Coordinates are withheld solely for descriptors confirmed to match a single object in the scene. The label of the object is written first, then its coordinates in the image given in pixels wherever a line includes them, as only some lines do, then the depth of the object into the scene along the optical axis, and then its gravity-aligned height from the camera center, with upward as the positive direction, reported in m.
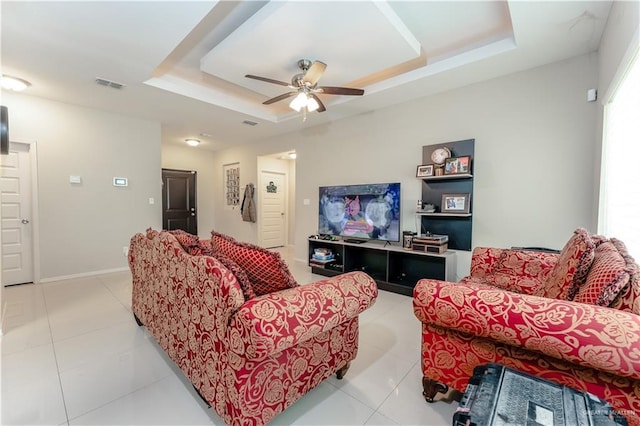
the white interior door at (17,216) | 3.71 -0.25
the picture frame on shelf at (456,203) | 3.34 +0.02
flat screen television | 3.85 -0.12
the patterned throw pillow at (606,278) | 1.09 -0.29
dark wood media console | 3.40 -0.85
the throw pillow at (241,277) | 1.28 -0.36
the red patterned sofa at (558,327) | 0.98 -0.49
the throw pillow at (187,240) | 1.69 -0.26
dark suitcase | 0.85 -0.66
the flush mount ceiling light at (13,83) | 3.19 +1.37
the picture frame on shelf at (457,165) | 3.26 +0.48
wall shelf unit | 3.36 +0.10
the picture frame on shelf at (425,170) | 3.53 +0.44
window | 1.73 +0.31
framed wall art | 6.75 +0.44
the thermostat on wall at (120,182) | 4.46 +0.29
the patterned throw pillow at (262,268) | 1.44 -0.35
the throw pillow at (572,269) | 1.35 -0.32
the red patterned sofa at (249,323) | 1.17 -0.57
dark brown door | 6.53 +0.00
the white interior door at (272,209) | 6.49 -0.18
